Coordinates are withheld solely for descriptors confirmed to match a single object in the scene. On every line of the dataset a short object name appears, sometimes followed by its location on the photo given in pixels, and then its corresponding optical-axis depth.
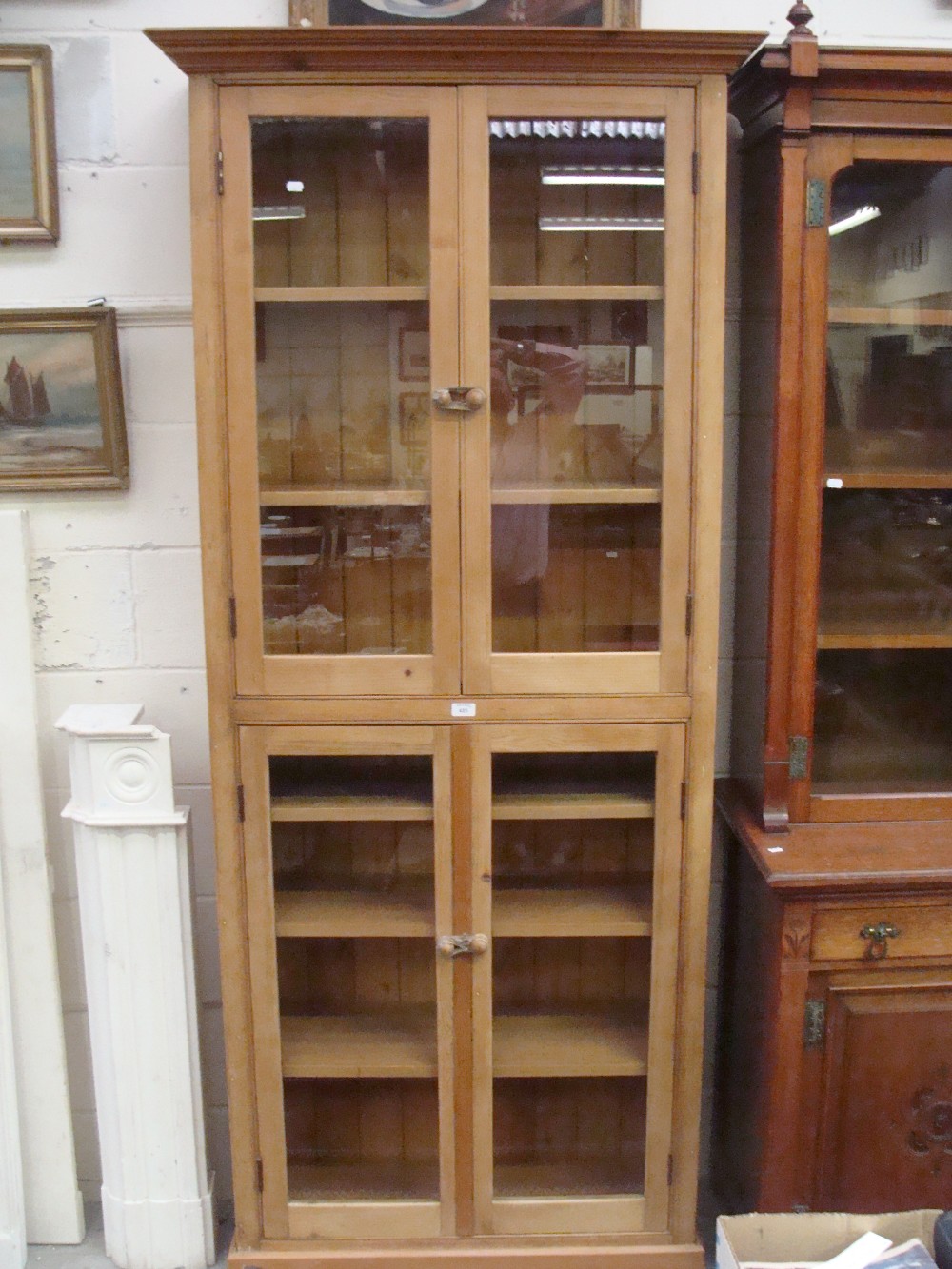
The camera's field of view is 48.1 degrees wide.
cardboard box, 1.50
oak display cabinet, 1.60
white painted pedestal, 1.78
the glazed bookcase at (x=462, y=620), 1.53
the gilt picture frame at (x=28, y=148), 1.79
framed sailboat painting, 1.84
